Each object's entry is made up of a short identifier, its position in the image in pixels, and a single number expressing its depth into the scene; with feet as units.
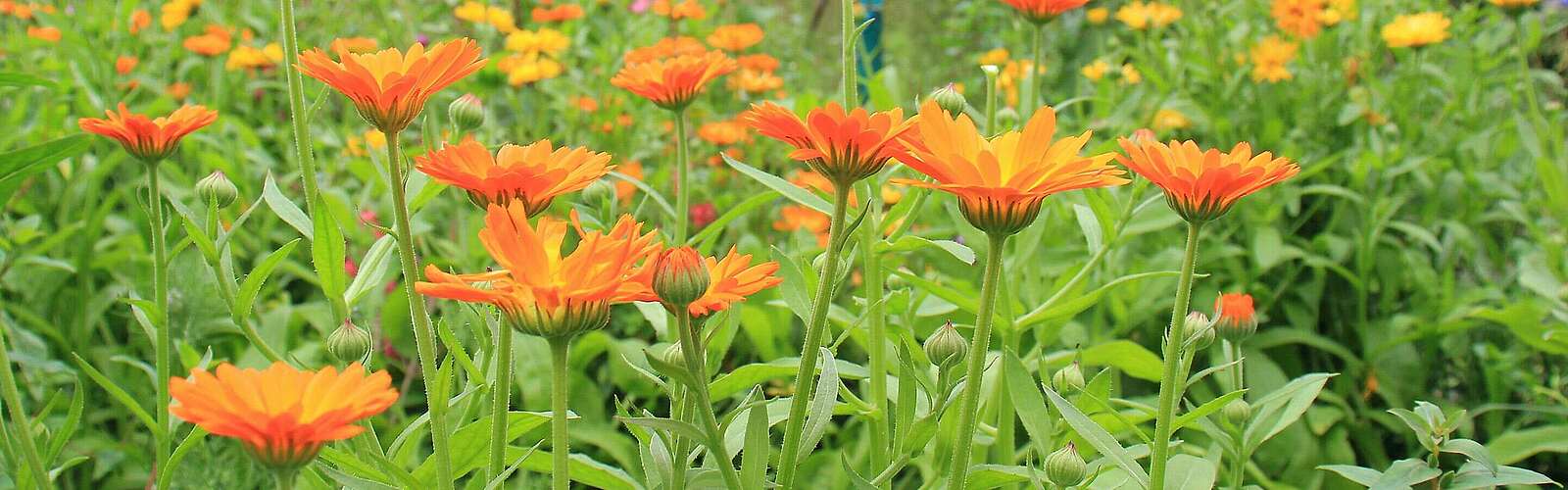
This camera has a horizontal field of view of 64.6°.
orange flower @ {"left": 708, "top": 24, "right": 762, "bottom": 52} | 8.08
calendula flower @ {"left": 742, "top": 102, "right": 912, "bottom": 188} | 2.06
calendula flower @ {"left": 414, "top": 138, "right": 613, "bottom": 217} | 2.25
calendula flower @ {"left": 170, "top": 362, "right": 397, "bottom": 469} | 1.62
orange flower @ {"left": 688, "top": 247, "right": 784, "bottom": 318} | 2.09
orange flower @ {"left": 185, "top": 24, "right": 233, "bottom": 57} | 7.15
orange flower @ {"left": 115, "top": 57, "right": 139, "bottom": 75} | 7.16
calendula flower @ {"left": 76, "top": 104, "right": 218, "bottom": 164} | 2.90
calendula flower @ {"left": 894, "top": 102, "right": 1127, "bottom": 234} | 2.02
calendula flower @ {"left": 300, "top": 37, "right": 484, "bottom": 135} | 2.26
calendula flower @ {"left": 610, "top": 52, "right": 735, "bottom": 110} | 3.34
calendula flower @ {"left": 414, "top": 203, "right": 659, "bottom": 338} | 1.90
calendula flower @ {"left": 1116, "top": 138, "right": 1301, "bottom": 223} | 2.24
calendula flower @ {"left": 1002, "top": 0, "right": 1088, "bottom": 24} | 3.91
